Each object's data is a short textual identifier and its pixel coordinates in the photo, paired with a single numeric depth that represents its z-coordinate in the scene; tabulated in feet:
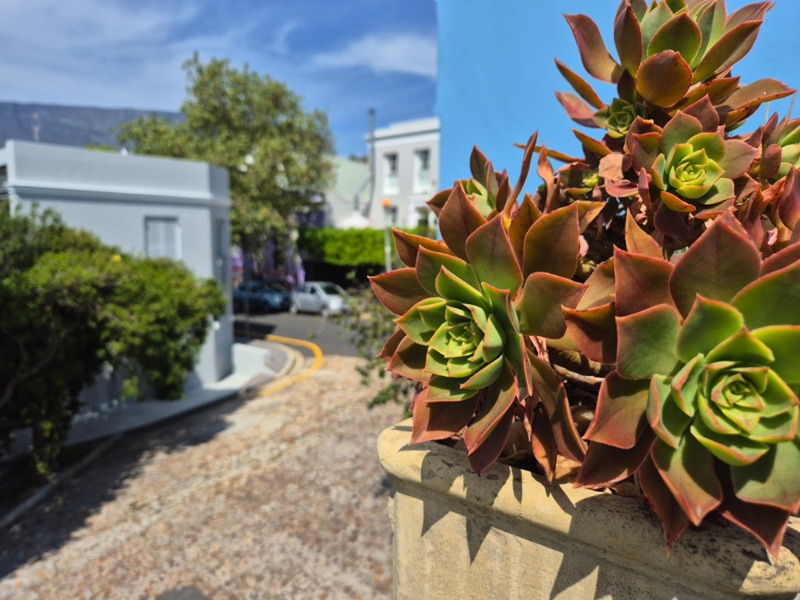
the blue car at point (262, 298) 74.49
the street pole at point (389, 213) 82.16
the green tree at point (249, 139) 66.33
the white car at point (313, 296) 71.46
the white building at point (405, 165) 77.46
